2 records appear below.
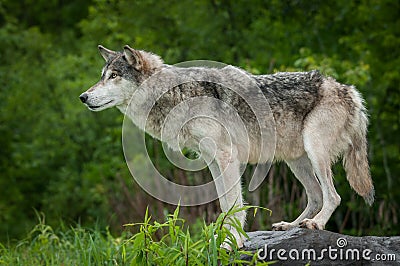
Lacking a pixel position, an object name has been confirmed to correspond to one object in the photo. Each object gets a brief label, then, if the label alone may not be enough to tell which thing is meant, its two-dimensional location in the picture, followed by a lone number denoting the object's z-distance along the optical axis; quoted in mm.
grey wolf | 12055
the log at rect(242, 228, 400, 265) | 10359
